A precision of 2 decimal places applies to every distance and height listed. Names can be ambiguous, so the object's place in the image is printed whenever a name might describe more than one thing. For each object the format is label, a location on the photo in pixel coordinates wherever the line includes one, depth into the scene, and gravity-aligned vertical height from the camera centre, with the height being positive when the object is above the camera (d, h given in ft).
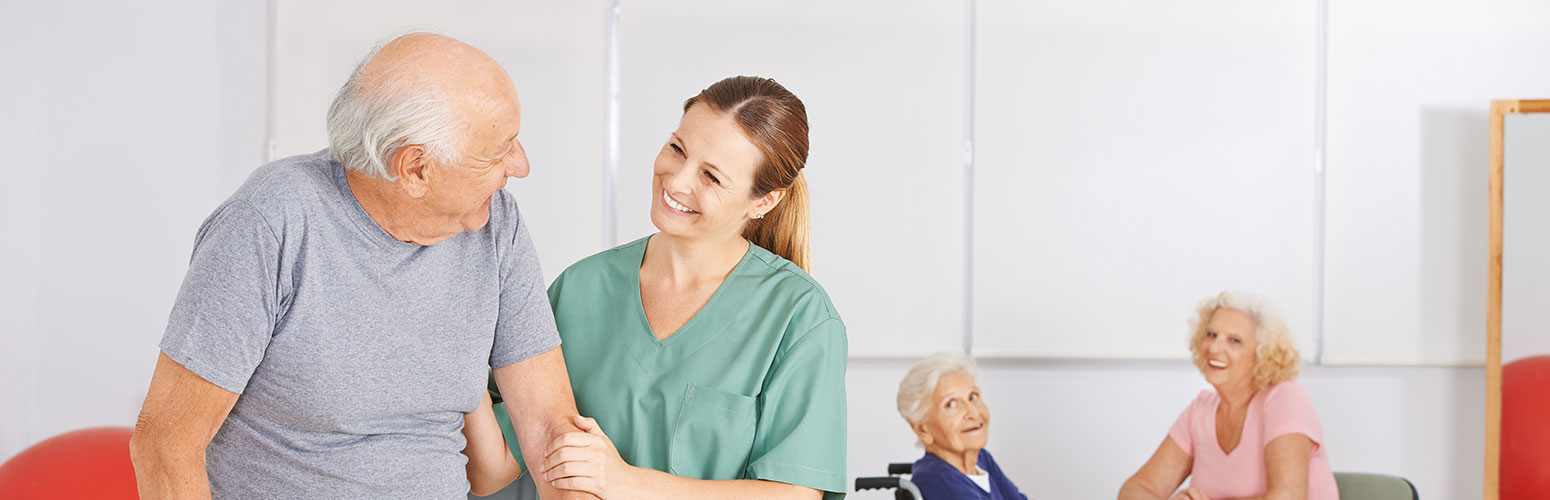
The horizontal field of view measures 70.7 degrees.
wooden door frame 11.64 -0.88
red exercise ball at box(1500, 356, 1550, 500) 11.42 -1.92
